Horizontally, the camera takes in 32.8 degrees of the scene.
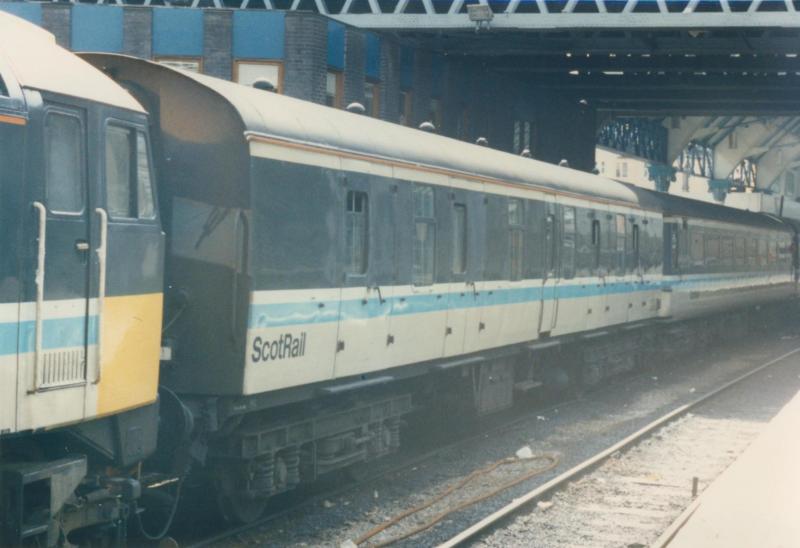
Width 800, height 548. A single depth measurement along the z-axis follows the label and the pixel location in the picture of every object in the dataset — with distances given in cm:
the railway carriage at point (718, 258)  2580
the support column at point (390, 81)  2972
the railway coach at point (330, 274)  969
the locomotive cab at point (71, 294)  730
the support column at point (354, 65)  2808
